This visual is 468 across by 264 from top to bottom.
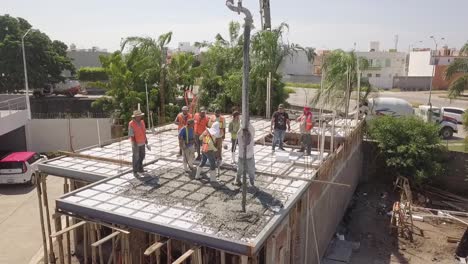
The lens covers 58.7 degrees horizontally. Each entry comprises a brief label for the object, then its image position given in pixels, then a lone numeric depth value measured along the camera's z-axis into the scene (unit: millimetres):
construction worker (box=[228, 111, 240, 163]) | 11474
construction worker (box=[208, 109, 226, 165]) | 10672
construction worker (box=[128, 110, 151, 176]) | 10703
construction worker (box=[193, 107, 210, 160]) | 11612
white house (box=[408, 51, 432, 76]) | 63009
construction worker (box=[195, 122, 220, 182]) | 10188
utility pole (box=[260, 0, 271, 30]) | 25672
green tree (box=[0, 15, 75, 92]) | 33344
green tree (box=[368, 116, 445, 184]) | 18344
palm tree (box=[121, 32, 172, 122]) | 23125
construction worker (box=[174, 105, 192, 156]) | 11734
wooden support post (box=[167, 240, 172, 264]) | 8159
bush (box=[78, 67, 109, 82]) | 45031
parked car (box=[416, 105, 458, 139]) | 26750
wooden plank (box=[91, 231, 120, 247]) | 7588
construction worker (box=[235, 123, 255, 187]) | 8555
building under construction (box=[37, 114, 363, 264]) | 7977
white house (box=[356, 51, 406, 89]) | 65500
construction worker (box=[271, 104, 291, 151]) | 13656
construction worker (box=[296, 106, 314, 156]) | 13203
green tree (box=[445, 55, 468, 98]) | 18266
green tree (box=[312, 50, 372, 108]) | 20819
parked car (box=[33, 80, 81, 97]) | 36781
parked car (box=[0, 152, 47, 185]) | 18562
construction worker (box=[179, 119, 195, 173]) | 10844
